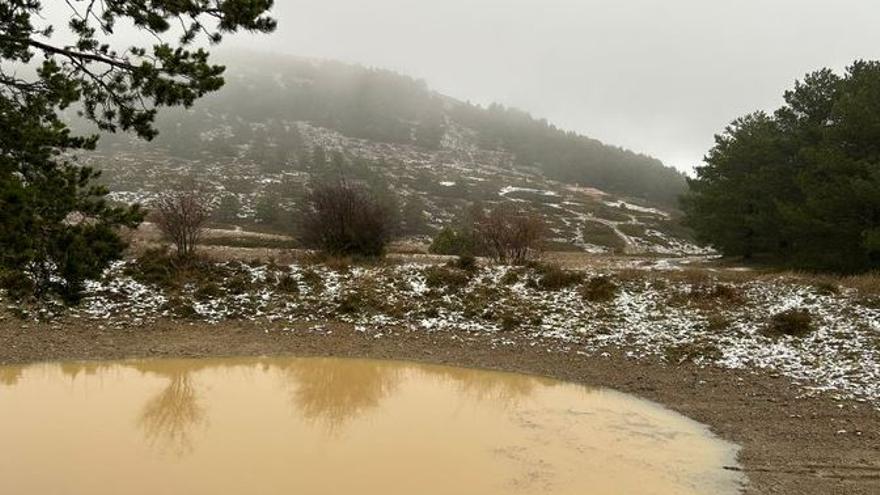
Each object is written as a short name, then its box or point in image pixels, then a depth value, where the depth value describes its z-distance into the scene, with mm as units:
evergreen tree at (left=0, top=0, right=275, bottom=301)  7844
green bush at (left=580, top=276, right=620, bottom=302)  22641
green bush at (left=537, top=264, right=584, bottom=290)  23809
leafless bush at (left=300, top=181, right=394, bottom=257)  28688
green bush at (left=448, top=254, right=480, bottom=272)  25453
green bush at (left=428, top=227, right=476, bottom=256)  37969
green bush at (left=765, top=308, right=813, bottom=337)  18672
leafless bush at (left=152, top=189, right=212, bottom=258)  25906
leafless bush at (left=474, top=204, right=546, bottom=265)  29828
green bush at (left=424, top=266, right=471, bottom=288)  23995
